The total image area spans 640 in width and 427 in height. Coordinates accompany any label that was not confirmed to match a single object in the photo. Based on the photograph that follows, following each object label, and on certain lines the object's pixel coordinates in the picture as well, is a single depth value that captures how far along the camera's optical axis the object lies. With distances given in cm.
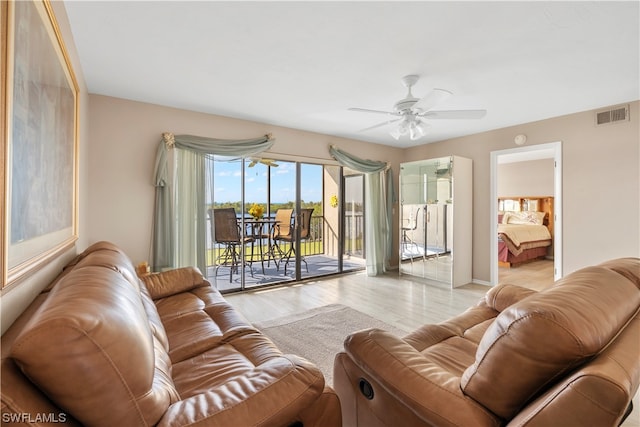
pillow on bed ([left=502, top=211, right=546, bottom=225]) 697
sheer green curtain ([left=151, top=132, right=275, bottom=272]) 348
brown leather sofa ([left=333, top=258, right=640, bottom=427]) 71
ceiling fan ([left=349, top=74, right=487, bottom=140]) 259
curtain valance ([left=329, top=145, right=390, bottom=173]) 494
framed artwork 91
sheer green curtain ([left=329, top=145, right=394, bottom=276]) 530
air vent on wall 338
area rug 244
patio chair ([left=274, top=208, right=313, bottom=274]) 495
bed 589
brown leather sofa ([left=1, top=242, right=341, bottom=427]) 61
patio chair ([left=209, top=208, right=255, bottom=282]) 401
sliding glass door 405
